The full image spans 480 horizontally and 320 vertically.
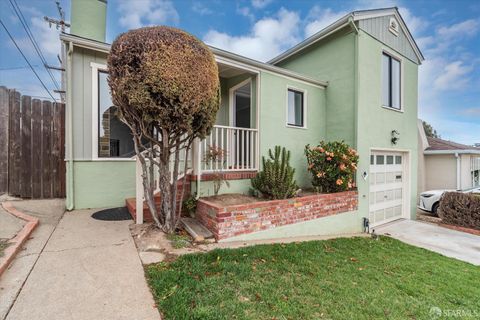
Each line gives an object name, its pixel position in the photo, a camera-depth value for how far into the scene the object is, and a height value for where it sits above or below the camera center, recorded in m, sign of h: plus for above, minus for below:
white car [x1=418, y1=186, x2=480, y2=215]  10.12 -1.82
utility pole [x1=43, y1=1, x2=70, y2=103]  12.49 +7.48
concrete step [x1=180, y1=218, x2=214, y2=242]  4.20 -1.38
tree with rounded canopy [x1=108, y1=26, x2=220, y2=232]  3.41 +1.16
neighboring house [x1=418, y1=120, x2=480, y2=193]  12.23 -0.37
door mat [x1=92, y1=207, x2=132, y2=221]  5.04 -1.27
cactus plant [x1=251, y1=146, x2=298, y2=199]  5.58 -0.51
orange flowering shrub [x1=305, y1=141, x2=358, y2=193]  6.29 -0.19
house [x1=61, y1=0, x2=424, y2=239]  5.66 +1.43
